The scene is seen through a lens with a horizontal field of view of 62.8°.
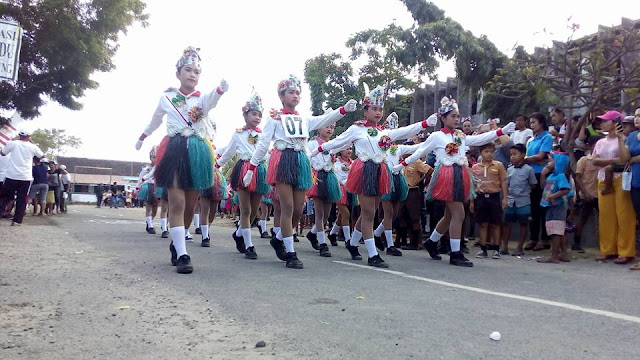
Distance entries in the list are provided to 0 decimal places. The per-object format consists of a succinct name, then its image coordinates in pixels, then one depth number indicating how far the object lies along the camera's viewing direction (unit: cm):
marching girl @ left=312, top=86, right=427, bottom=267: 681
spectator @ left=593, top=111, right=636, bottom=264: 715
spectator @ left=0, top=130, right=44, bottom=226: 1094
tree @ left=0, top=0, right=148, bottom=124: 1566
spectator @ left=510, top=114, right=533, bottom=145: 978
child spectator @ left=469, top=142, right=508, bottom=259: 837
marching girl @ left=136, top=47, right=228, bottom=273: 562
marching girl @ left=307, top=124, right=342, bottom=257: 818
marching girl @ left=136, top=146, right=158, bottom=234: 1159
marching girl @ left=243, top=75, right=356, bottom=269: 613
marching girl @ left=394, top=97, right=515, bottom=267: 683
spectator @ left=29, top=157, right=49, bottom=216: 1566
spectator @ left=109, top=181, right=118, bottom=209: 4239
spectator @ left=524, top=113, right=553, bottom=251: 862
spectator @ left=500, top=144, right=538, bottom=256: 850
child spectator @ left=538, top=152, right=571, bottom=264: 750
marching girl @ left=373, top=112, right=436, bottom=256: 805
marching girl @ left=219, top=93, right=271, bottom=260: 723
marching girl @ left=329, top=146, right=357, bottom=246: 940
